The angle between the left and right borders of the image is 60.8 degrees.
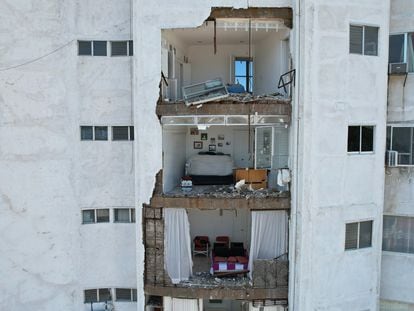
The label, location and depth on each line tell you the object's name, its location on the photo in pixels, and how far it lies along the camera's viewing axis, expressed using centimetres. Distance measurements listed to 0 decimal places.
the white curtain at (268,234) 1173
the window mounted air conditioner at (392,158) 1203
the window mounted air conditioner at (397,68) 1180
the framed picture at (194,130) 1526
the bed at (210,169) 1374
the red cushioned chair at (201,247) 1406
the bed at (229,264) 1198
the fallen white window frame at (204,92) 1092
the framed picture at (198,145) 1534
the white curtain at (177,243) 1176
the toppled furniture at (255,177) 1272
